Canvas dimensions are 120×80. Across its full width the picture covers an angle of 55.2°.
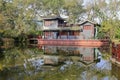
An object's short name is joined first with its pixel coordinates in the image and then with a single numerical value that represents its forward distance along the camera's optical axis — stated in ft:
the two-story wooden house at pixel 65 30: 92.15
